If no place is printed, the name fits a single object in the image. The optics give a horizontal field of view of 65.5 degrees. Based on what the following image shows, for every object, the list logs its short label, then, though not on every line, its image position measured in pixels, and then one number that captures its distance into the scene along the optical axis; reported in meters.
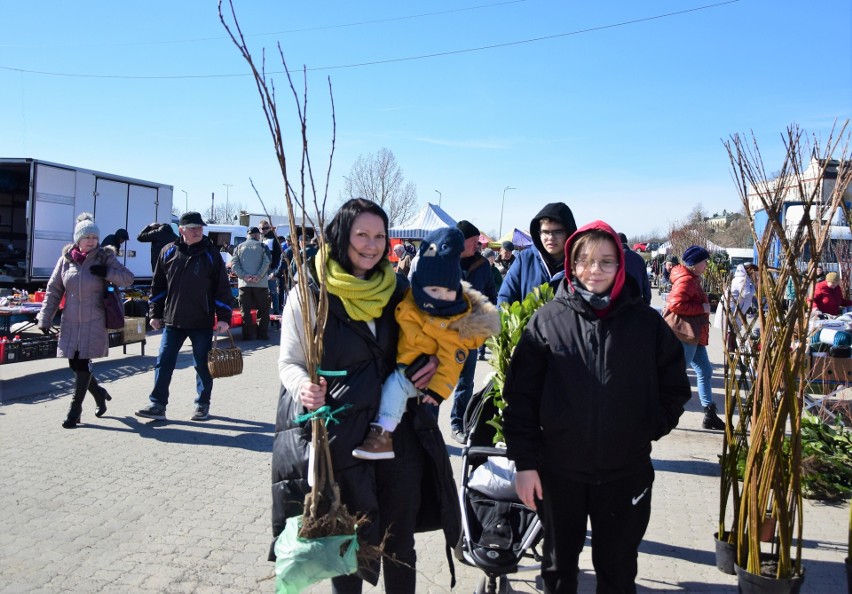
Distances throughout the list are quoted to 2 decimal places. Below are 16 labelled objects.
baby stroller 3.26
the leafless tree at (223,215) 76.38
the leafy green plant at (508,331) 3.53
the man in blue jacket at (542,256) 4.27
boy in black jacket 2.65
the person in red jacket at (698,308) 7.31
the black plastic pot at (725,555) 3.73
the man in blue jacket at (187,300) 6.66
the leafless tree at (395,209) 37.08
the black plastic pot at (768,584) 3.15
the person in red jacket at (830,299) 11.37
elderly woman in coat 6.32
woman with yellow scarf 2.61
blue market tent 26.06
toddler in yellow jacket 2.64
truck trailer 14.31
